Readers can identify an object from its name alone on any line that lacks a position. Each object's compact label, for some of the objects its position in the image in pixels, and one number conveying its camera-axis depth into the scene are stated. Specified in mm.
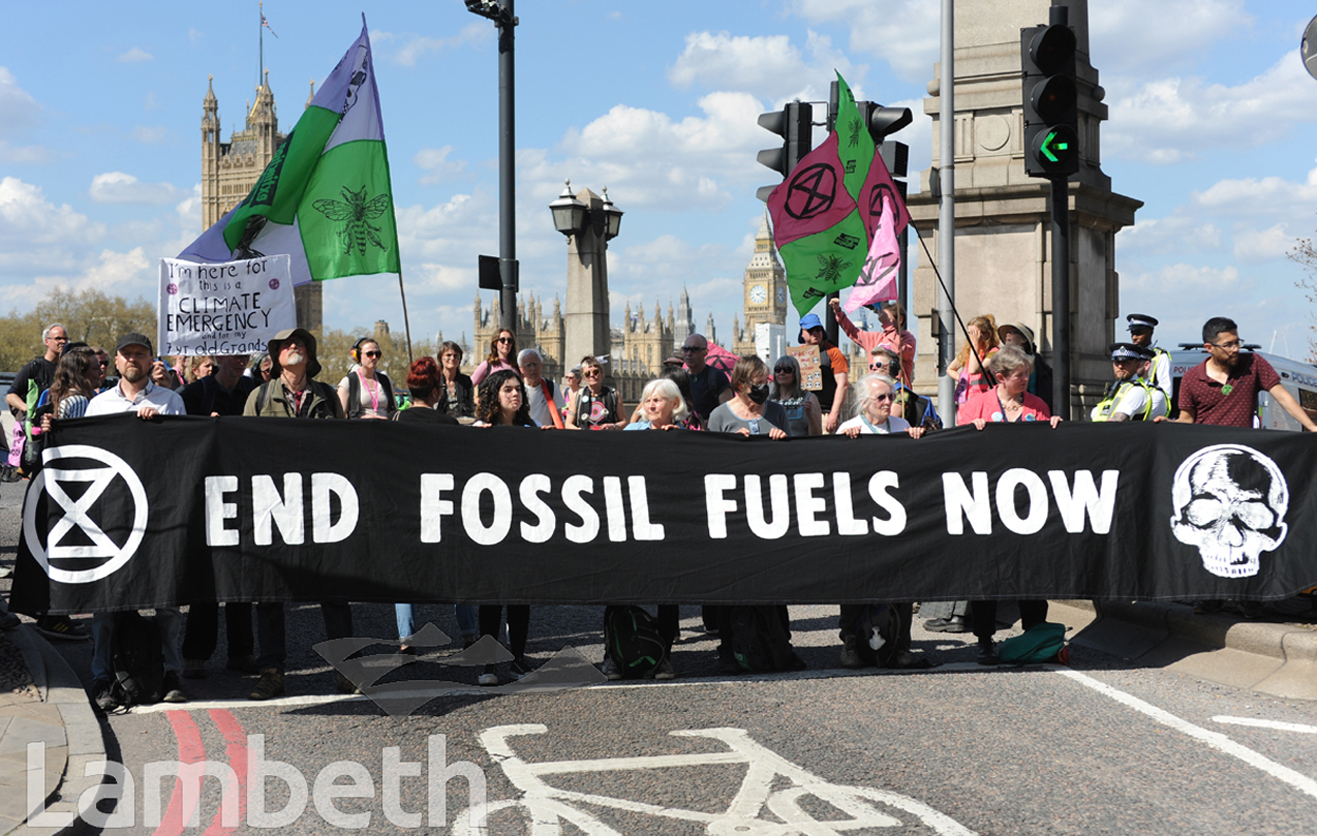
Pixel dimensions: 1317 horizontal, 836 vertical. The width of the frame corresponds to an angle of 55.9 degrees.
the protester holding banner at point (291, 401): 6684
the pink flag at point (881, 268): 9742
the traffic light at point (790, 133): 11641
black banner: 6605
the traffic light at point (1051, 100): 8609
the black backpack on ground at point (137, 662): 6324
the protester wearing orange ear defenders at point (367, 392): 8797
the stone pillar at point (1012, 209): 13109
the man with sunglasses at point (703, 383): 10391
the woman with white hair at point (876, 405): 7711
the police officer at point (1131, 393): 9148
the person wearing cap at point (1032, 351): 9508
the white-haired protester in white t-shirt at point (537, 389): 9977
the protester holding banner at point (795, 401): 8453
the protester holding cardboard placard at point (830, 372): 9875
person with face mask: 7449
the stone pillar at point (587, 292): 18484
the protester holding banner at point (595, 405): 10297
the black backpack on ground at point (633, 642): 6949
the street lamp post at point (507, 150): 12781
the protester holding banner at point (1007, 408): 7289
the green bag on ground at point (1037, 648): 7227
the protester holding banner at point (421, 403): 7266
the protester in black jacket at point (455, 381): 10096
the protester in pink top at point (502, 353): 10678
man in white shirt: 6484
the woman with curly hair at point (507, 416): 7164
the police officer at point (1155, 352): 9406
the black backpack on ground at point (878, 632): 7102
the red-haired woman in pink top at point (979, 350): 9344
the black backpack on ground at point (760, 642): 7117
